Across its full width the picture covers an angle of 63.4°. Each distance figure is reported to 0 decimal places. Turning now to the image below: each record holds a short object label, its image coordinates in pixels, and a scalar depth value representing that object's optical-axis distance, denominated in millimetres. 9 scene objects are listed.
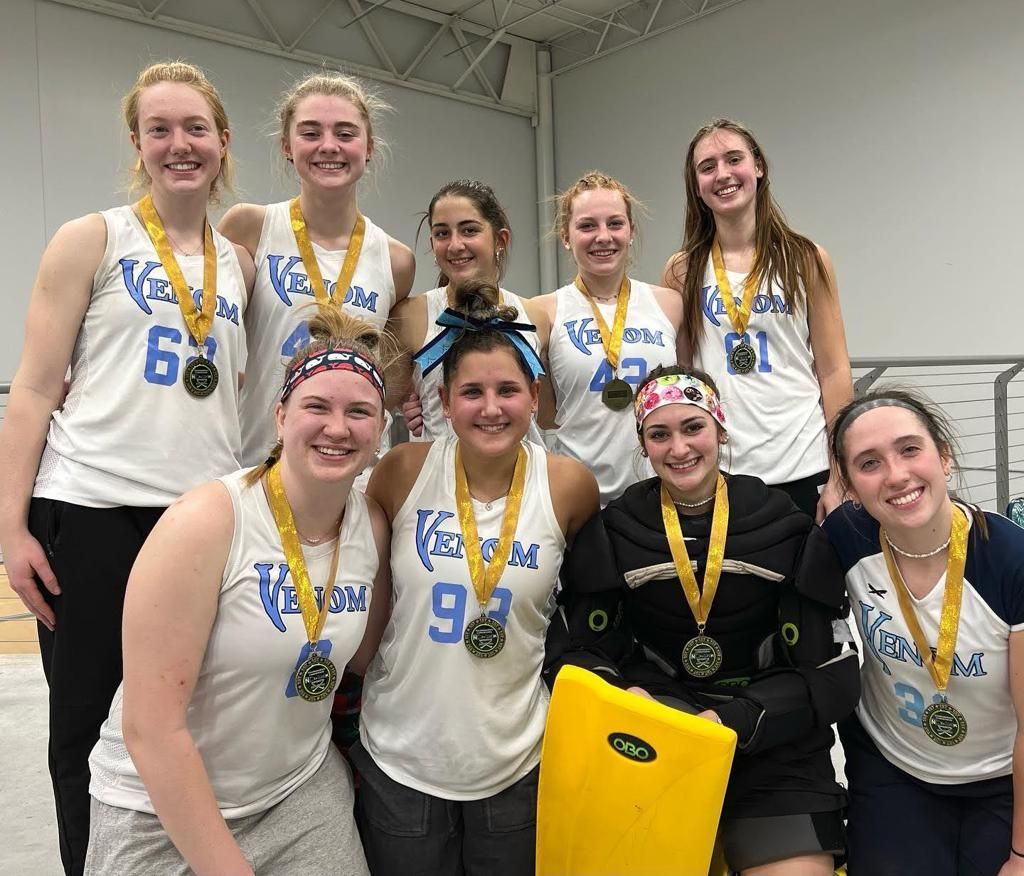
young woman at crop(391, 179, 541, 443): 2557
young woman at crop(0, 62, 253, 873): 1856
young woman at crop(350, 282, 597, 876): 1868
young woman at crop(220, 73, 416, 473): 2303
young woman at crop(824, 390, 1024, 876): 1811
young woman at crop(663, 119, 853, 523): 2461
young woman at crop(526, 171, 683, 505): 2504
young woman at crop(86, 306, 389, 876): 1526
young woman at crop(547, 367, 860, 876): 1855
